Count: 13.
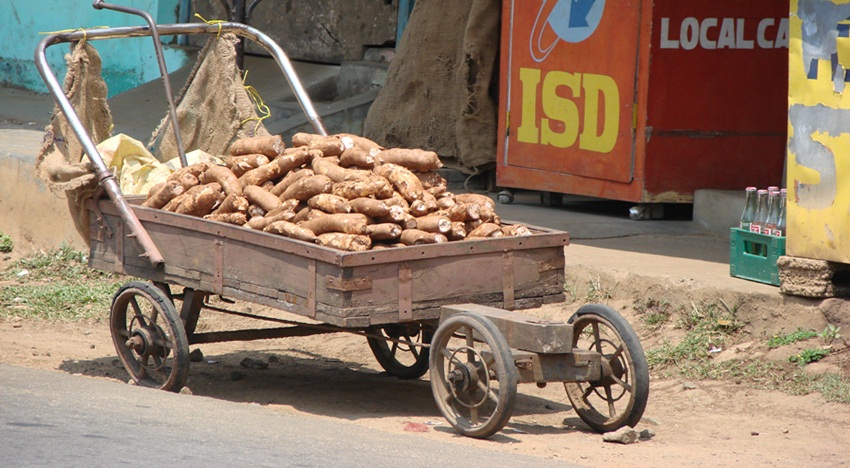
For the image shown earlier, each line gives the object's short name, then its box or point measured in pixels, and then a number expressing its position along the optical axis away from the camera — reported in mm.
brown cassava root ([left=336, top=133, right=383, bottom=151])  11836
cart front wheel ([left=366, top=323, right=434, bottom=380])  12820
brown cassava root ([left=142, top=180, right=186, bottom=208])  11953
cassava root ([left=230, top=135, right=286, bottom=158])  11969
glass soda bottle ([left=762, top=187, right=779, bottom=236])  13398
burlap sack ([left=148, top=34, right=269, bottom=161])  13922
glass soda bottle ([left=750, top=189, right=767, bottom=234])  13555
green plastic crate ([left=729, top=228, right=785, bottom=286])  13305
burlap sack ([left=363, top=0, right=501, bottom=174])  19937
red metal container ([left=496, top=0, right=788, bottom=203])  17141
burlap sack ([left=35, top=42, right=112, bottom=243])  12062
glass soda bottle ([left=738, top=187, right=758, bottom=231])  13672
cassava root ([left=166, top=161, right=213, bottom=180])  12164
